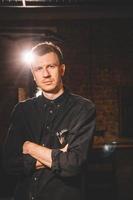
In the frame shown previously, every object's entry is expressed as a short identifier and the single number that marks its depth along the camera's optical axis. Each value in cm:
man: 328
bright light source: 826
